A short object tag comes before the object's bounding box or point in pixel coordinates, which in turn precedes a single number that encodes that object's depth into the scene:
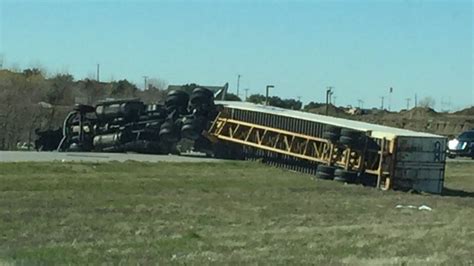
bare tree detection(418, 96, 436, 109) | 154.73
